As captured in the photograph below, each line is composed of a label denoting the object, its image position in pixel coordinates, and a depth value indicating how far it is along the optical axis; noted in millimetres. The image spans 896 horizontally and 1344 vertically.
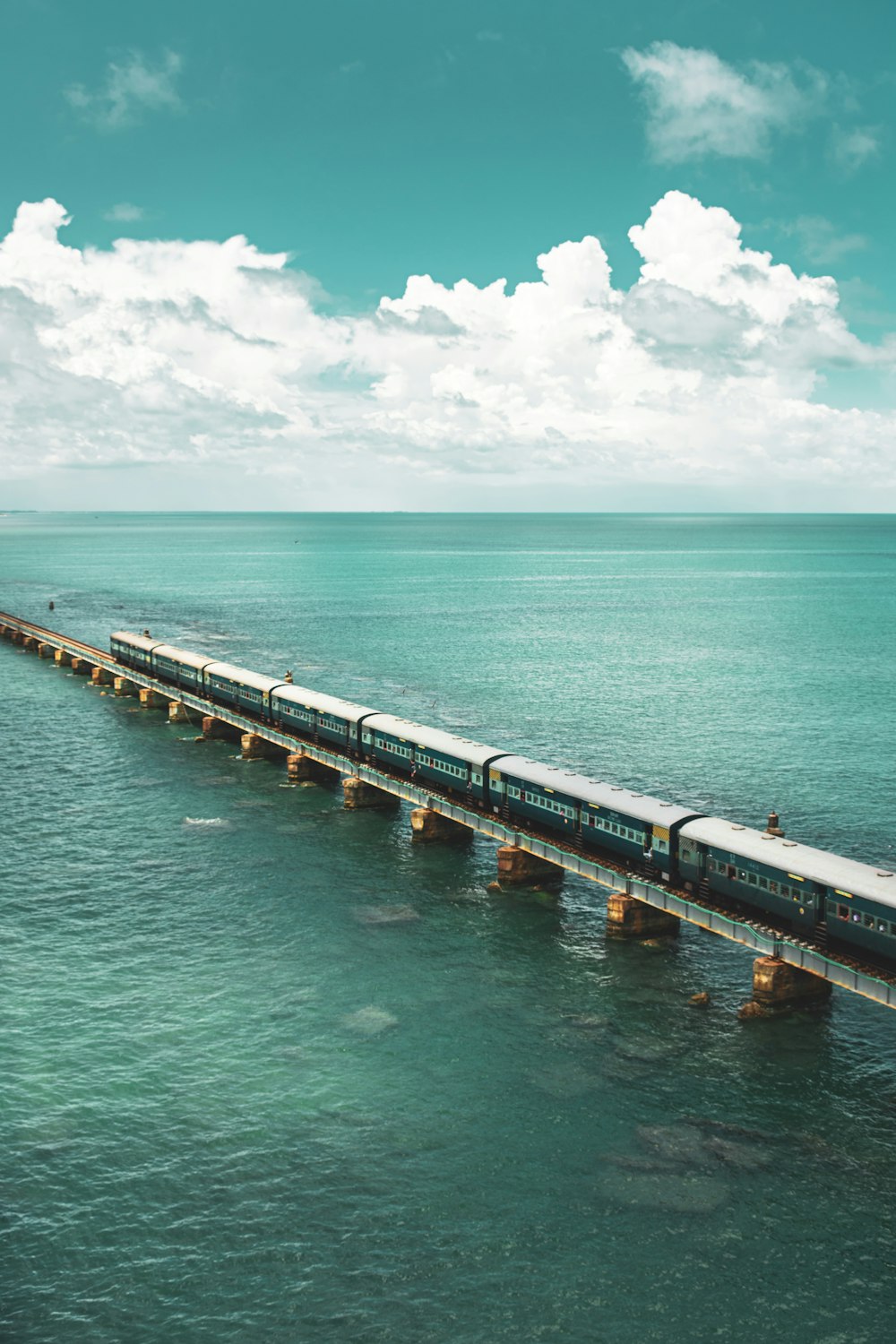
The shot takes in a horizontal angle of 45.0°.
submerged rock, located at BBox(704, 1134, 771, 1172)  36656
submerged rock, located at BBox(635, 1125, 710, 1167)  37031
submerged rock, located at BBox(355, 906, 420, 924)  57250
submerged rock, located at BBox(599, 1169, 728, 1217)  34625
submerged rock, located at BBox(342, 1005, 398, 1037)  45500
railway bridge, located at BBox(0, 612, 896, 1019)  45844
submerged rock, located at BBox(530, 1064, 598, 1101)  40969
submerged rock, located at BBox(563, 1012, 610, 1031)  45906
